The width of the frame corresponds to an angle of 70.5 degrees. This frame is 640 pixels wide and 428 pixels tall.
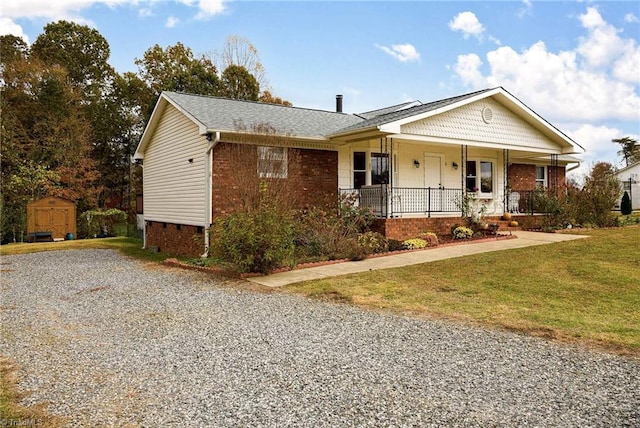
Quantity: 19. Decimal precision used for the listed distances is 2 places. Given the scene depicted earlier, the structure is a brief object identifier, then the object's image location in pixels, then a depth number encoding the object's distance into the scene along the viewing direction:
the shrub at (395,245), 12.88
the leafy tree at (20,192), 21.28
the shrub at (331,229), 11.81
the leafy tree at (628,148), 47.88
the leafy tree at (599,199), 16.80
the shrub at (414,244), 13.03
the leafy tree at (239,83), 31.19
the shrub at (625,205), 25.16
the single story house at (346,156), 13.03
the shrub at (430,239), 13.52
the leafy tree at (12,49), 27.22
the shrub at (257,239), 9.48
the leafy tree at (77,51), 30.75
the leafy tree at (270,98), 32.91
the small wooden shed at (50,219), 21.70
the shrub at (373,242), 12.46
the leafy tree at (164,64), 32.50
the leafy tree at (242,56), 33.44
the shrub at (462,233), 14.55
